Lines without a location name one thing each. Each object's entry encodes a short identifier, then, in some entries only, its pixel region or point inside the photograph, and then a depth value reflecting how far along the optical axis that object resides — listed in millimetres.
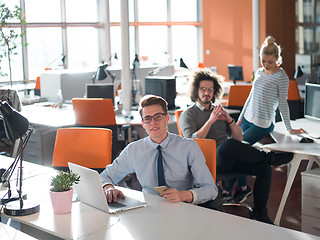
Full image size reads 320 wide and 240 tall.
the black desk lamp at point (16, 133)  2258
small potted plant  2320
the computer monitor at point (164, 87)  6152
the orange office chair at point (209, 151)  2987
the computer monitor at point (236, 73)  9933
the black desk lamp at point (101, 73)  6406
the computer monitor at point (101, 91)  6219
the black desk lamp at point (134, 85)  6664
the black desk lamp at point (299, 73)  6895
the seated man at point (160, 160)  2680
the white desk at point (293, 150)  3795
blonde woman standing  4504
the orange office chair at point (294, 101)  6149
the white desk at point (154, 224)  2014
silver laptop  2270
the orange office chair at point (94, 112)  5152
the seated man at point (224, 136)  3883
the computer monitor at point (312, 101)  4527
